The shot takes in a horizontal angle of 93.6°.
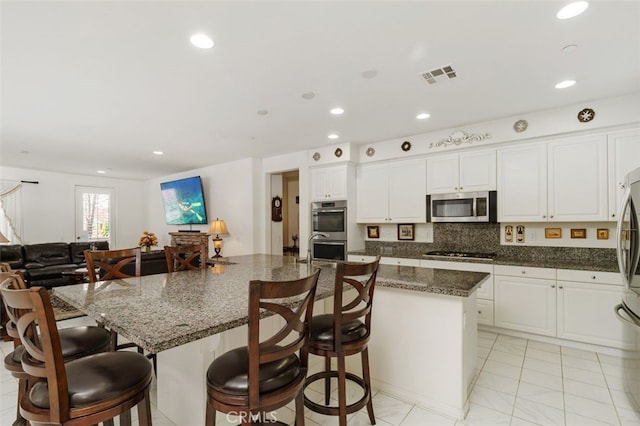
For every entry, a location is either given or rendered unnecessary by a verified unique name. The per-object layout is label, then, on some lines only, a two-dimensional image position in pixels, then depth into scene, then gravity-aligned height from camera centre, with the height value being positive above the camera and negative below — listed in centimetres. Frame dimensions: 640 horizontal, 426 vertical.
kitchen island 141 -69
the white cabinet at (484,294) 351 -99
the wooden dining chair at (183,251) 274 -40
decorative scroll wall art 370 +92
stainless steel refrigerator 202 -47
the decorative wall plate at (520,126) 341 +97
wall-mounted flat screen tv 653 +27
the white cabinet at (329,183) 472 +47
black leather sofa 501 -84
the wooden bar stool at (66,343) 144 -69
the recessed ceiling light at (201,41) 196 +115
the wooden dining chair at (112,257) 222 -36
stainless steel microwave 368 +5
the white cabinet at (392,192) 425 +29
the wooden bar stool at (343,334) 159 -70
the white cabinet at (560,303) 290 -97
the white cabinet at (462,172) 371 +50
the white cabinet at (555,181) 309 +32
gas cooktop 373 -58
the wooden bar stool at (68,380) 101 -63
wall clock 578 +7
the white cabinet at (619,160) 292 +48
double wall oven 472 -26
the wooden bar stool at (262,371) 111 -65
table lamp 574 -30
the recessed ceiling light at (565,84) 261 +111
